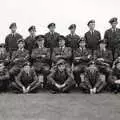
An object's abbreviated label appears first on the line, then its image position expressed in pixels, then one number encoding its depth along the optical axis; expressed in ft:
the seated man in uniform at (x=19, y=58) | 32.68
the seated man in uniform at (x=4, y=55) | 33.42
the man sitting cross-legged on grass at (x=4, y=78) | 31.60
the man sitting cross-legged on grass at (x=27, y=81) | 30.81
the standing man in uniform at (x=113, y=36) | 34.54
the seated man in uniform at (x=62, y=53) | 33.22
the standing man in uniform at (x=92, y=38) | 34.86
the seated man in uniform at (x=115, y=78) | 30.66
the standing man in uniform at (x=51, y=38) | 35.12
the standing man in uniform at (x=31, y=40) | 35.14
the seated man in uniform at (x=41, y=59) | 33.12
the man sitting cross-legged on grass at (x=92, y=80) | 30.60
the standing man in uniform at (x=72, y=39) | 34.91
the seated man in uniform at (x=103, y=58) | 32.48
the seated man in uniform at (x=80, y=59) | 32.60
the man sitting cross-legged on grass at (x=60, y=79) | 30.68
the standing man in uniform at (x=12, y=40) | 35.63
